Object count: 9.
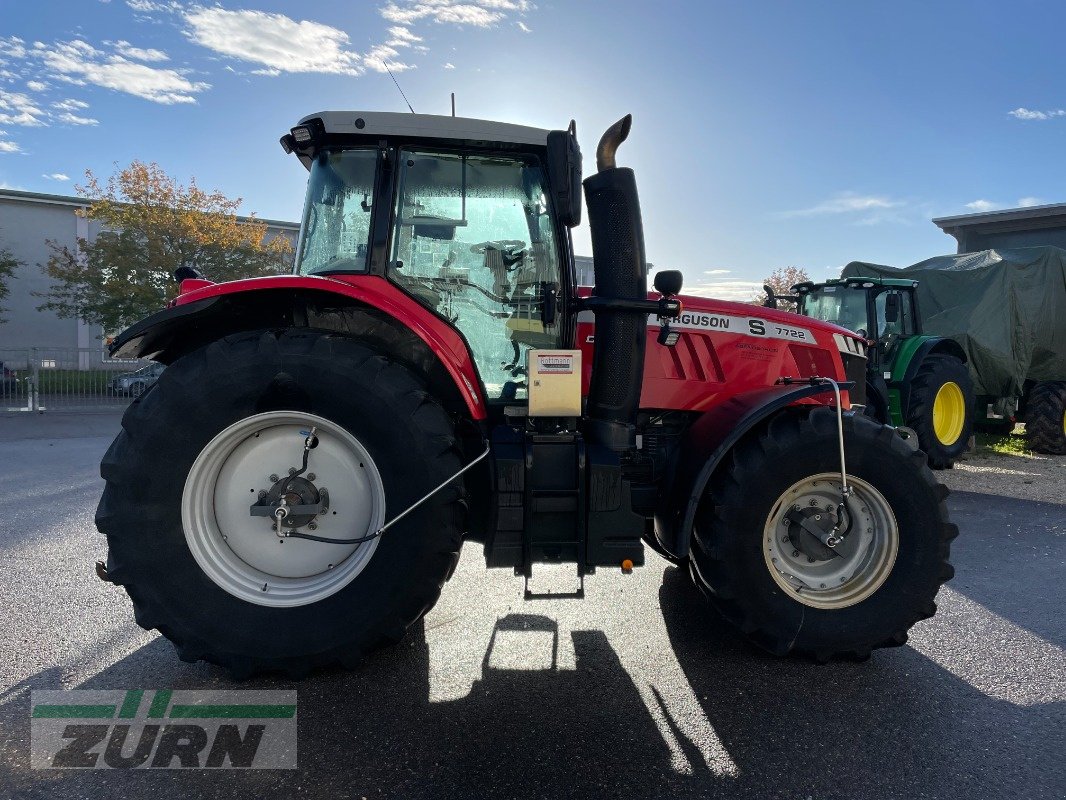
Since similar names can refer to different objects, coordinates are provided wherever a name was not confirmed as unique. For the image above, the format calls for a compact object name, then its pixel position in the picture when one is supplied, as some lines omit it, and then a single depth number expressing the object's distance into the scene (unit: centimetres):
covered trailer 952
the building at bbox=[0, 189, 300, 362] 2538
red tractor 255
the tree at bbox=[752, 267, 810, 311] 3231
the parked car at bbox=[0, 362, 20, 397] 1412
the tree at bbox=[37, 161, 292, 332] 1917
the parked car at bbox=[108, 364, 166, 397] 1518
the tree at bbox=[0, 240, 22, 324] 2184
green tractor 816
